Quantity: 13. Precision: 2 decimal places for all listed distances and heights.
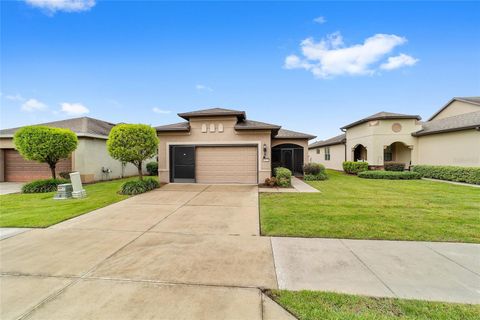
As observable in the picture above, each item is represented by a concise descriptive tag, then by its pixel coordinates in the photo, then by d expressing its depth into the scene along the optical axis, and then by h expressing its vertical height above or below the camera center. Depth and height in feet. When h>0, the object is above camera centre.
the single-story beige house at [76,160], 42.39 +0.61
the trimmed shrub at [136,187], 30.48 -4.06
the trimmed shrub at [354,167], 54.01 -1.89
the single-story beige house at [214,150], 39.14 +2.40
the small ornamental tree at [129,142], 30.83 +3.17
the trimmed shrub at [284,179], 36.22 -3.40
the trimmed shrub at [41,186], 32.81 -4.06
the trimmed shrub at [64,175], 41.75 -2.72
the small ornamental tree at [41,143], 32.40 +3.41
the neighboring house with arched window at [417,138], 41.91 +5.61
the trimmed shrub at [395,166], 51.19 -1.59
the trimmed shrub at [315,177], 46.07 -3.90
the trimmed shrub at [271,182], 36.40 -3.95
